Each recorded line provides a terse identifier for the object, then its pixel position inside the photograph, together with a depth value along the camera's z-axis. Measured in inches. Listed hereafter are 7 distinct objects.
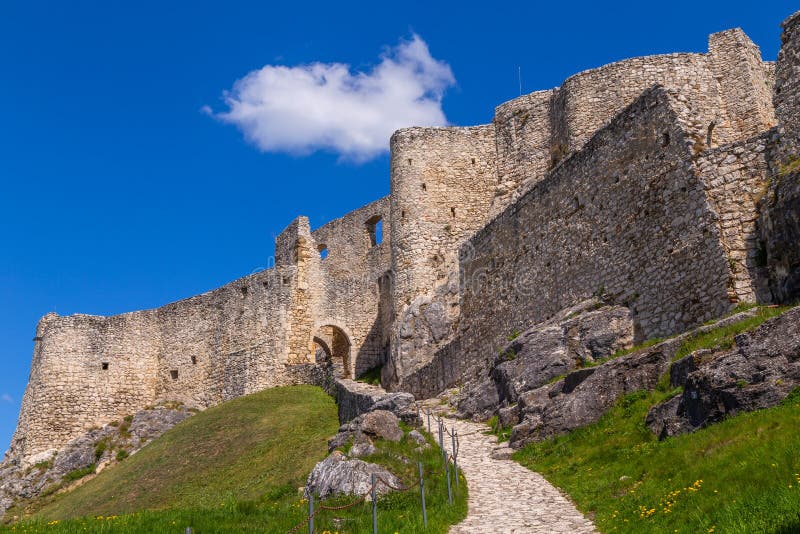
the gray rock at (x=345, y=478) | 534.9
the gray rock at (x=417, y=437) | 641.8
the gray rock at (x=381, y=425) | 641.6
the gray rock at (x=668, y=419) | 501.4
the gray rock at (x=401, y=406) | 758.5
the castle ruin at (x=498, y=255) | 665.6
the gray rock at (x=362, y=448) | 603.1
